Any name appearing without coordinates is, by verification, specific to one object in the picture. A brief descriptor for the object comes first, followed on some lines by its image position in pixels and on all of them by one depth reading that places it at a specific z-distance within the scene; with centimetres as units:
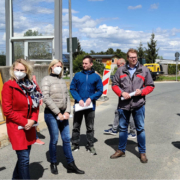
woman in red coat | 303
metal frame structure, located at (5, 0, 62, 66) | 897
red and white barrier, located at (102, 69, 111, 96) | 1120
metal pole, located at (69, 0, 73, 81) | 1182
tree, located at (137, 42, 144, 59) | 4529
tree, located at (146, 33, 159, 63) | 3998
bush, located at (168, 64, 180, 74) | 4541
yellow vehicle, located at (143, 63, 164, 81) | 3378
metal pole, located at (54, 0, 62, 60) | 896
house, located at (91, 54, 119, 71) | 8432
